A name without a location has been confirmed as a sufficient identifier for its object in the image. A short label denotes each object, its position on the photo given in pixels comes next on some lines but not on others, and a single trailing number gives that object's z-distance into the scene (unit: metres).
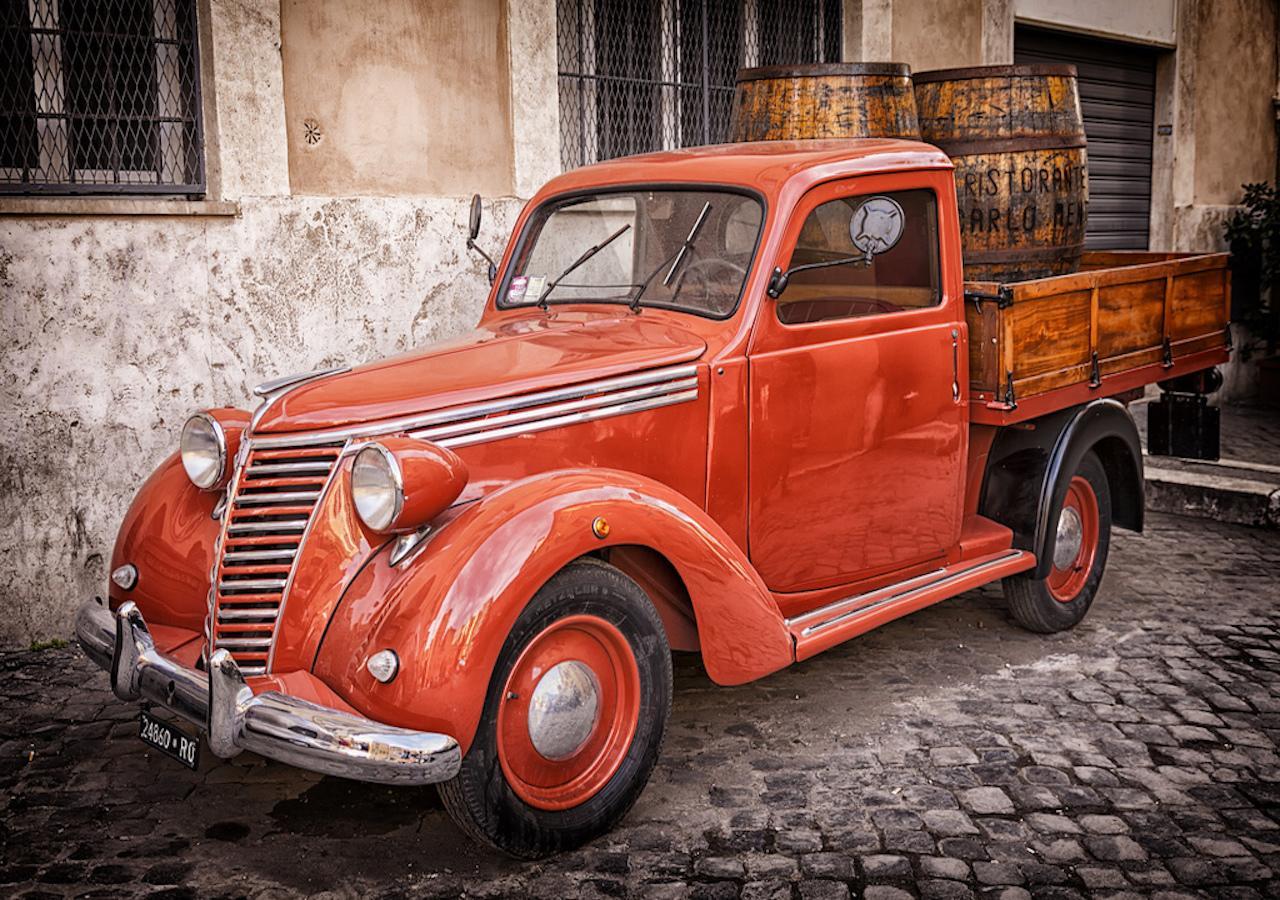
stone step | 6.42
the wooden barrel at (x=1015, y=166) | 5.00
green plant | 10.03
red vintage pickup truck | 2.91
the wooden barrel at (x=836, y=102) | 4.94
